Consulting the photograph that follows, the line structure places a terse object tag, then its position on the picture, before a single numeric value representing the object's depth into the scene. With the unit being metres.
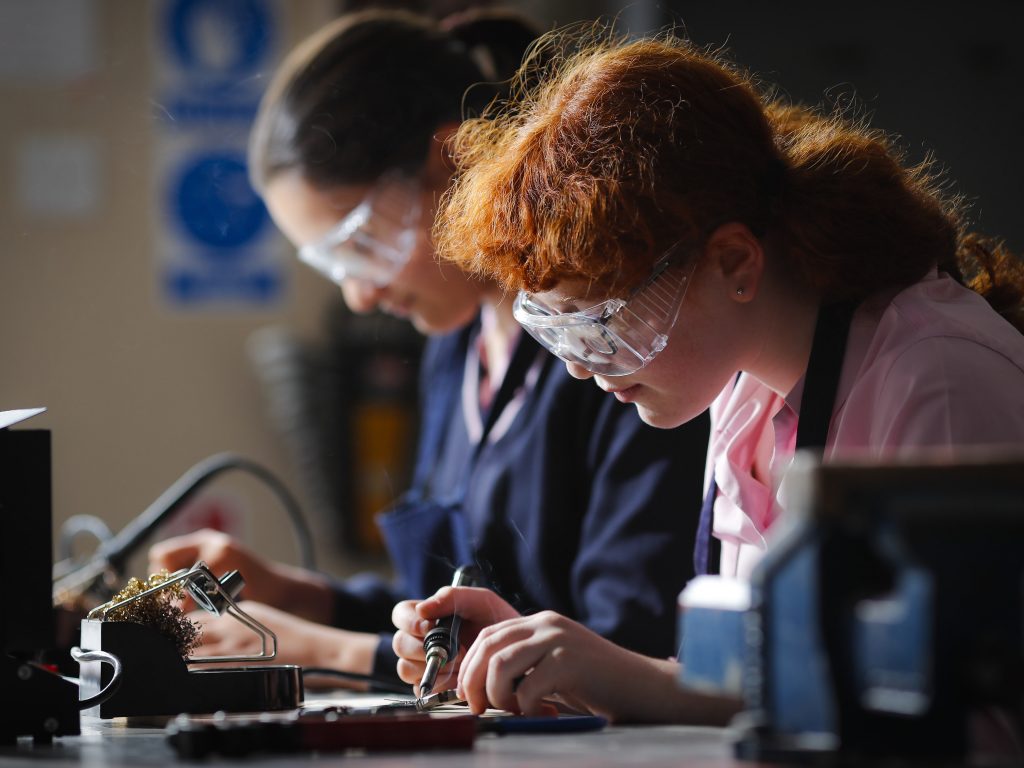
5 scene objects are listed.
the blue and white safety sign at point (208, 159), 4.75
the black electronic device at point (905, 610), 1.92
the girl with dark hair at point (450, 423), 2.51
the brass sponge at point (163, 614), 2.31
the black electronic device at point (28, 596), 2.19
